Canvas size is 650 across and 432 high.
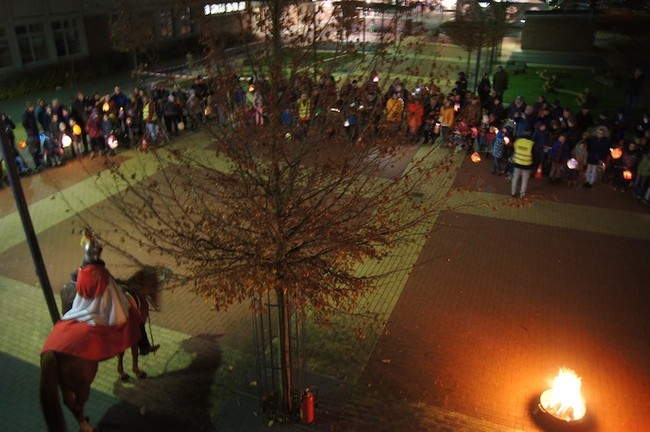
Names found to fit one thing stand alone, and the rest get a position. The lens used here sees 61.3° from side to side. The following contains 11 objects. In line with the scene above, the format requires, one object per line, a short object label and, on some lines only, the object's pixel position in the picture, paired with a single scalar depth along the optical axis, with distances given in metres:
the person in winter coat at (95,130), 16.61
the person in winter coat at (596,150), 14.20
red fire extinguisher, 7.07
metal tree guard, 7.27
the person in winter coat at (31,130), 15.86
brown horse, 6.11
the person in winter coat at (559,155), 14.52
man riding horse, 6.57
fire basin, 7.21
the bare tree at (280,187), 5.82
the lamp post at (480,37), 21.00
